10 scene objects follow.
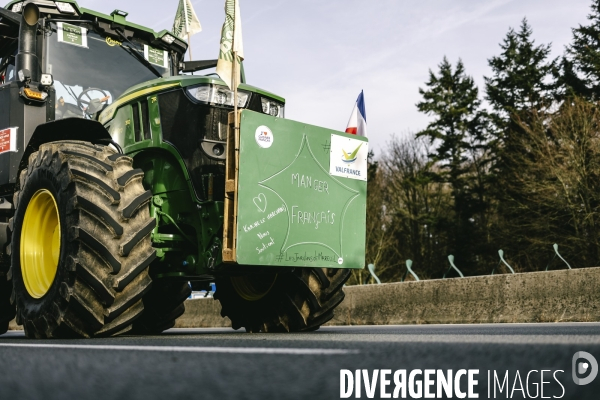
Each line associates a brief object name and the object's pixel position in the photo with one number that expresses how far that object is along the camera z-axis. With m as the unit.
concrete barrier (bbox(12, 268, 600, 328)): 7.50
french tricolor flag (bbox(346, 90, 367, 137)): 6.68
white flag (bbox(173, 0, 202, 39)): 7.79
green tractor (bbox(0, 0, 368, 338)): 4.73
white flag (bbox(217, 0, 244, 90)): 5.85
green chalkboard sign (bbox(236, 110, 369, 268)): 5.27
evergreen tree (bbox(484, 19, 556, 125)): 41.90
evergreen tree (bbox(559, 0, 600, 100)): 36.75
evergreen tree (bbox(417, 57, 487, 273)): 42.16
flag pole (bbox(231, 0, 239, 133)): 5.30
